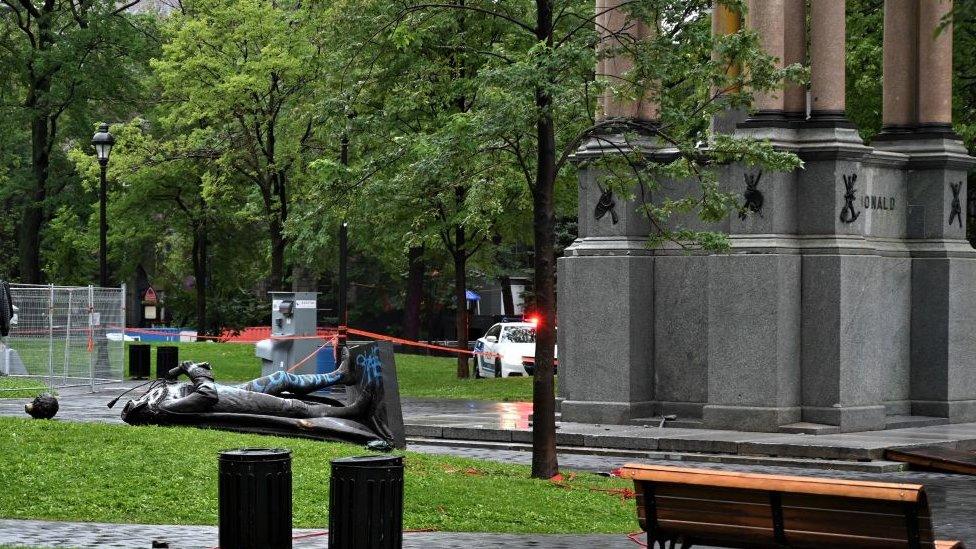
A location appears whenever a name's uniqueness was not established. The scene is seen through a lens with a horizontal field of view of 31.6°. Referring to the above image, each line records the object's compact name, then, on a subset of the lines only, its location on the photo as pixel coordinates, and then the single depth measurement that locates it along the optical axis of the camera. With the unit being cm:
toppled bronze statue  1925
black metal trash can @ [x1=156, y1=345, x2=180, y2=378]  3944
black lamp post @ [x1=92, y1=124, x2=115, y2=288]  4072
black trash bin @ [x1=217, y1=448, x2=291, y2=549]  1115
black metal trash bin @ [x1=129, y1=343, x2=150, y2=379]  4059
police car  4162
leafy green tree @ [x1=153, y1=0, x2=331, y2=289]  4572
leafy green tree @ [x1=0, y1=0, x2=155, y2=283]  5206
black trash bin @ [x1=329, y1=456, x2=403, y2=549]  1062
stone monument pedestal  2389
